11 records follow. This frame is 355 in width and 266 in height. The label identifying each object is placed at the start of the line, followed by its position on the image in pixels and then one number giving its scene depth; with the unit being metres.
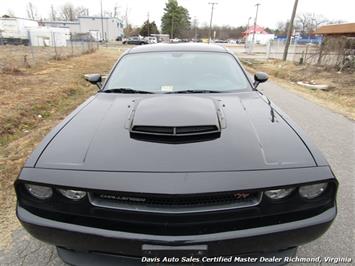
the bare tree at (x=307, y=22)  71.56
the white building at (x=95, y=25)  71.56
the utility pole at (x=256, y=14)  51.94
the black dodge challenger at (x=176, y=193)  1.61
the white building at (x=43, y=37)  44.06
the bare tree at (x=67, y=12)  99.06
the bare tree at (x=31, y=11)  95.94
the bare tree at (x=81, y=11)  102.50
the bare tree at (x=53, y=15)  99.99
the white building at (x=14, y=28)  44.25
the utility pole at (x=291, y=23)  22.60
